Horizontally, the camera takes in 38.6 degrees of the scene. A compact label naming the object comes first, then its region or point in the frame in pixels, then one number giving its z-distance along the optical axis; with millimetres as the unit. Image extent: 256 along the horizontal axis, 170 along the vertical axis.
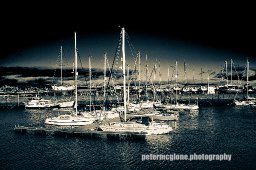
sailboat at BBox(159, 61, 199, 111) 129625
